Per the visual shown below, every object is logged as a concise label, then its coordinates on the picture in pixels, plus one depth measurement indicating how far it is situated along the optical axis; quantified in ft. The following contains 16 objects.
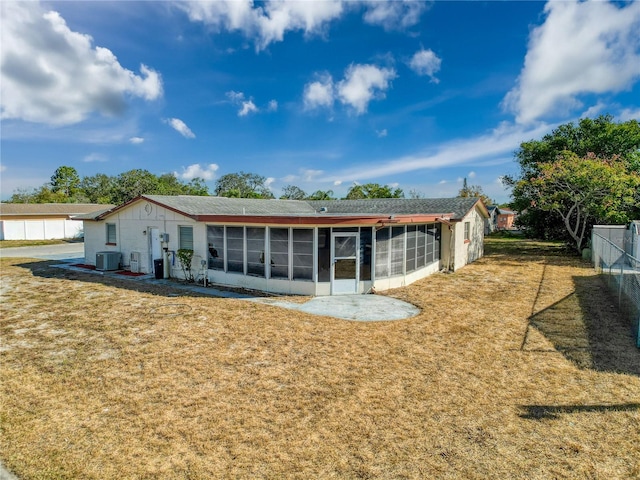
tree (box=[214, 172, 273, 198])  237.04
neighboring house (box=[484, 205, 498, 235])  146.28
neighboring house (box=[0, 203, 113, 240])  105.91
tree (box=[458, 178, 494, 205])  181.85
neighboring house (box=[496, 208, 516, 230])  204.48
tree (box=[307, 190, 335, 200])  173.37
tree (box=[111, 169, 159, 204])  166.20
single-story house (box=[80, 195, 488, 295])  36.50
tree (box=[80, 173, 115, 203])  195.05
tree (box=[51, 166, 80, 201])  208.64
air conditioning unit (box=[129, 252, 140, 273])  50.39
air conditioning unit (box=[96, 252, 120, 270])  51.75
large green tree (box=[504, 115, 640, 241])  72.33
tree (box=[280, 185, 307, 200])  235.61
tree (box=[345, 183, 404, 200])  159.02
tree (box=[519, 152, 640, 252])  61.26
